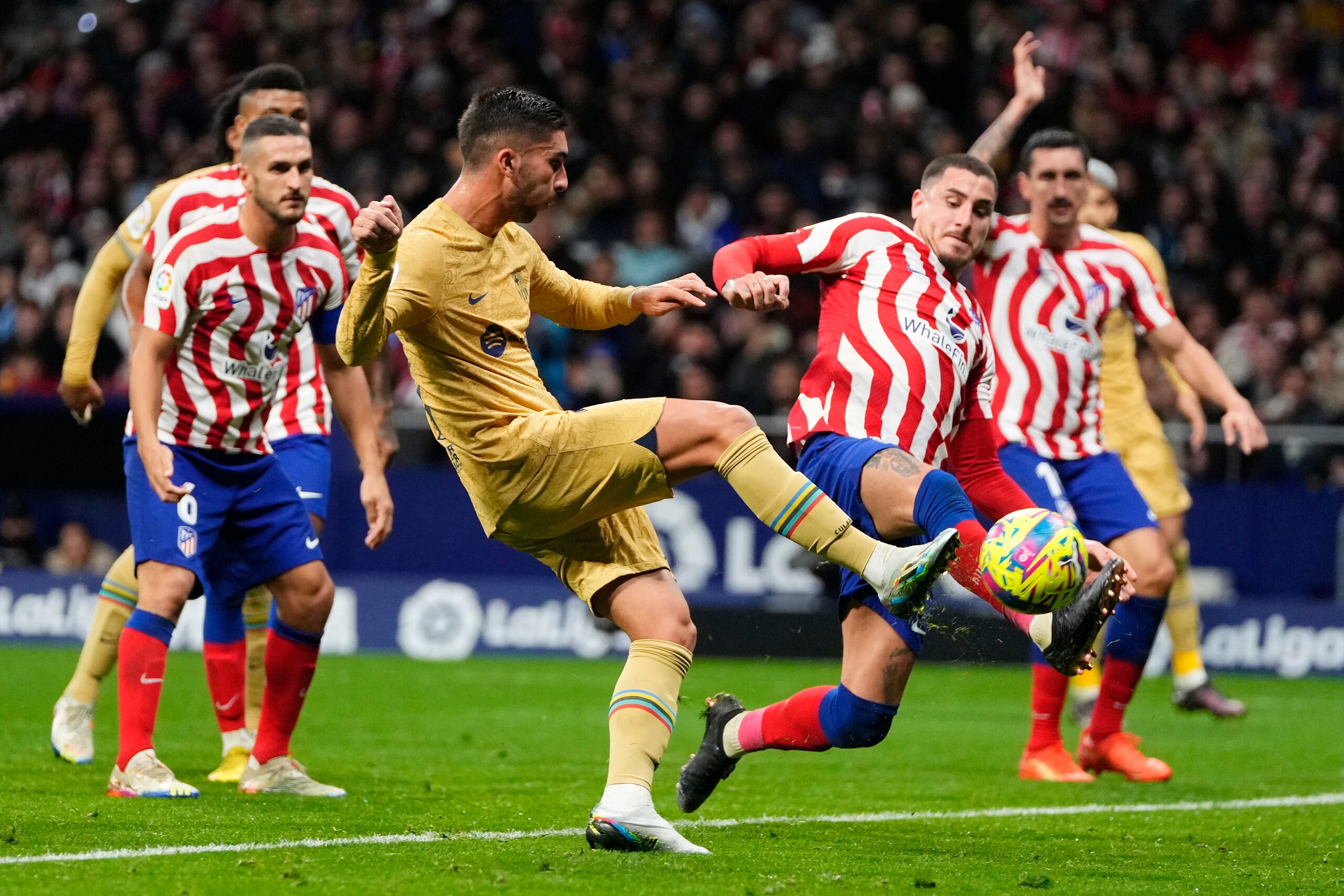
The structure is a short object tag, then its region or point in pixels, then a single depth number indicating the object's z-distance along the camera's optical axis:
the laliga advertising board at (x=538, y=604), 24.78
